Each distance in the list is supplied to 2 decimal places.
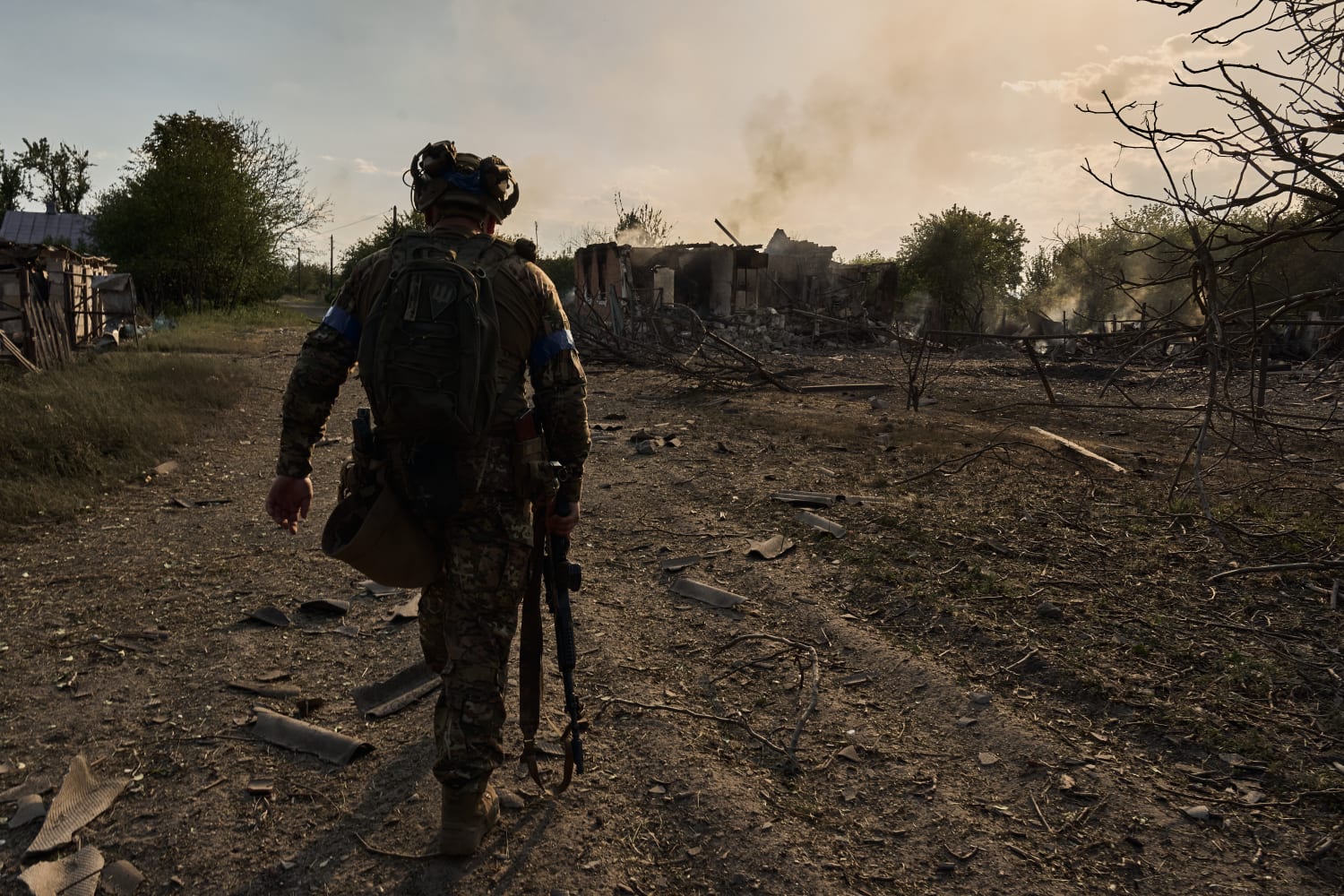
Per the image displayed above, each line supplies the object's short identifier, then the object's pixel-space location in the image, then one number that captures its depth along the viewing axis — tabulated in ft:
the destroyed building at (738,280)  84.94
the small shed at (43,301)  43.93
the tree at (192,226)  96.12
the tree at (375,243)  173.17
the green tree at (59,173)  152.35
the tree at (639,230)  142.51
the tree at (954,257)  110.22
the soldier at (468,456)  7.56
